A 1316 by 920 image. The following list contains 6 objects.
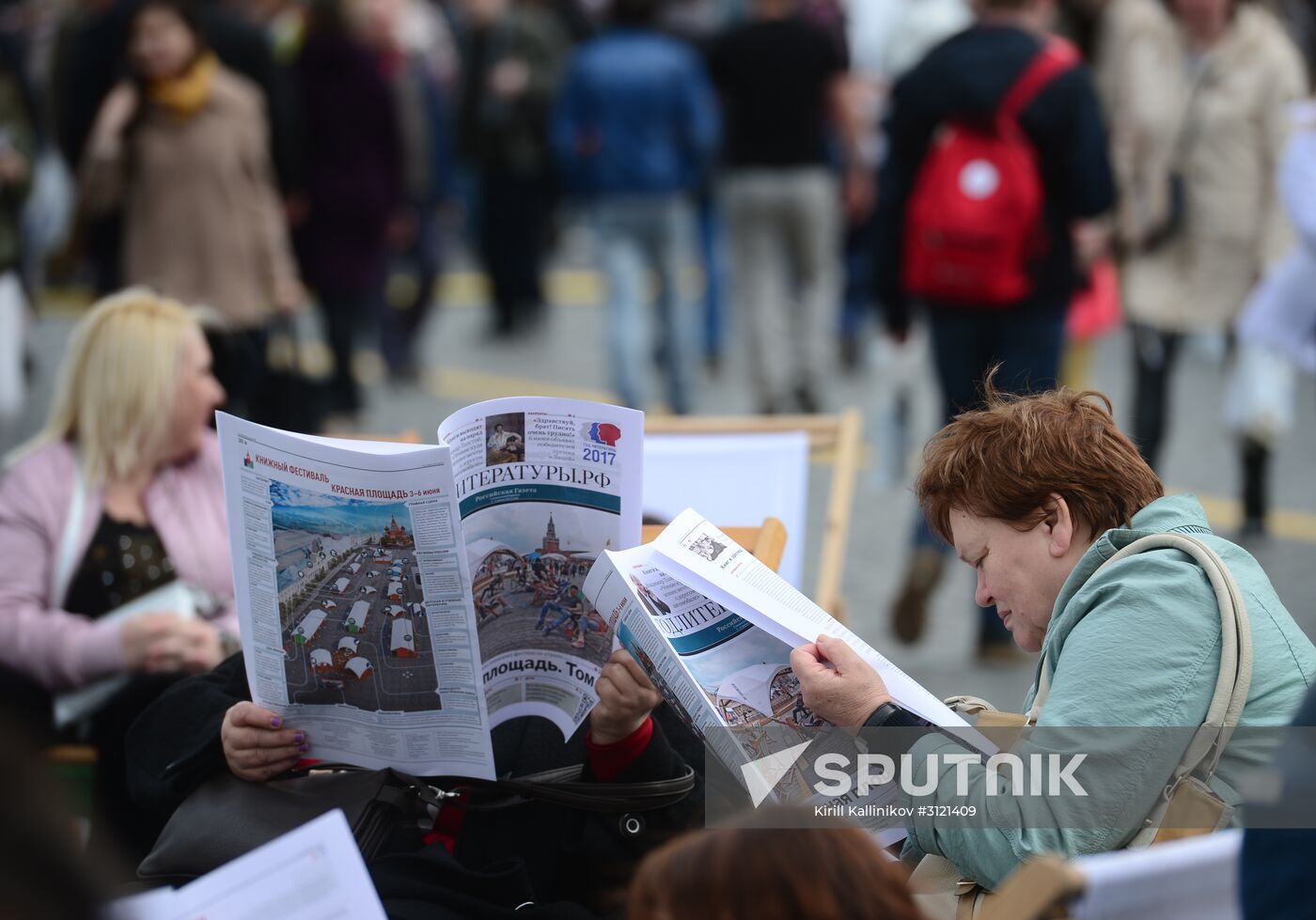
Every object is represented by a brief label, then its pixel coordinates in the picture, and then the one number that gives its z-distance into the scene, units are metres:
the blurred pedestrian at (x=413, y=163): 14.47
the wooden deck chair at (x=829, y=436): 6.83
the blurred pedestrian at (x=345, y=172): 13.35
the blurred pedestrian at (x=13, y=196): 10.89
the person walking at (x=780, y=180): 13.77
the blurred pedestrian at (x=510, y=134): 17.00
